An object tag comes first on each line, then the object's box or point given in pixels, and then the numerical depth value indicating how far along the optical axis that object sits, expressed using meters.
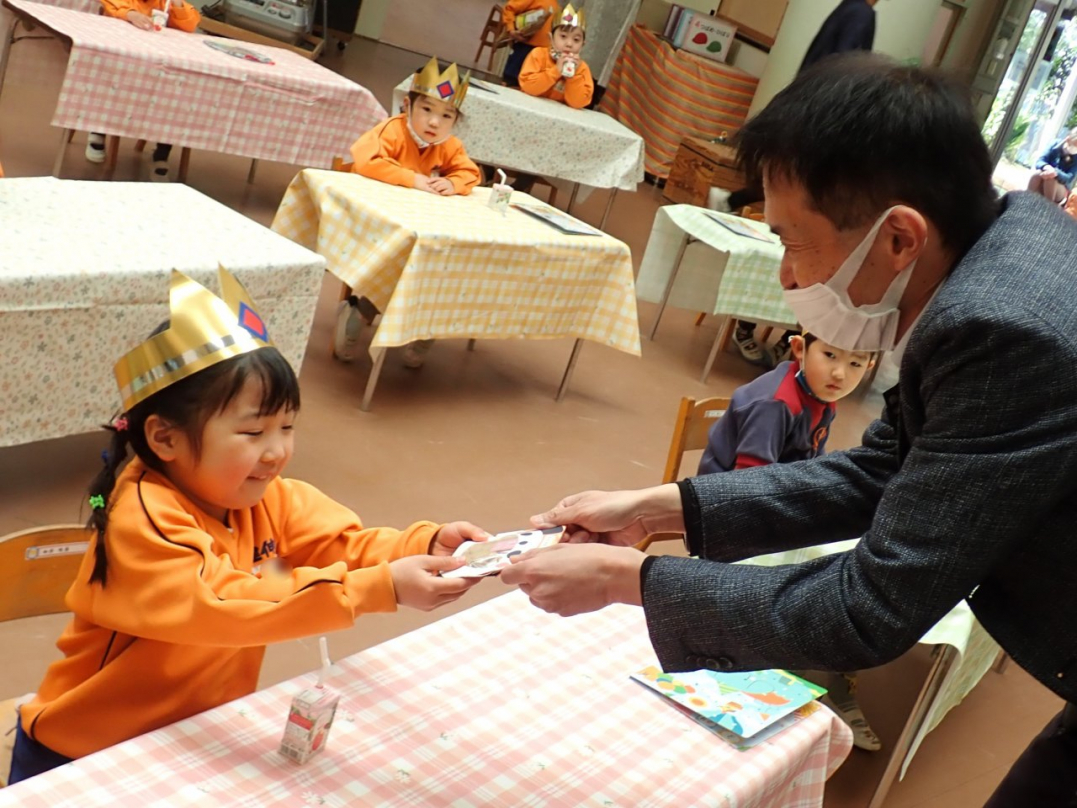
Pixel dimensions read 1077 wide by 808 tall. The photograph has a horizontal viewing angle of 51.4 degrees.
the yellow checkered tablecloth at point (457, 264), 4.01
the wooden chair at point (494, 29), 9.68
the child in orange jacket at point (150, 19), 5.41
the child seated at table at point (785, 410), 2.91
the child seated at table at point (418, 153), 4.60
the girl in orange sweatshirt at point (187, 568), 1.43
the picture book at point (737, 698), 1.58
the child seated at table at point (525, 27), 7.46
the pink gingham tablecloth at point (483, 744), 1.21
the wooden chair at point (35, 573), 1.57
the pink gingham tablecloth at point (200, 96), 4.85
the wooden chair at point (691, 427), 2.96
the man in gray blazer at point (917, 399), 1.14
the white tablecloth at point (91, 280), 2.60
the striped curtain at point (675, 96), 9.91
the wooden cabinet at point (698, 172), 8.89
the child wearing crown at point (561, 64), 7.11
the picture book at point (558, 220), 4.73
